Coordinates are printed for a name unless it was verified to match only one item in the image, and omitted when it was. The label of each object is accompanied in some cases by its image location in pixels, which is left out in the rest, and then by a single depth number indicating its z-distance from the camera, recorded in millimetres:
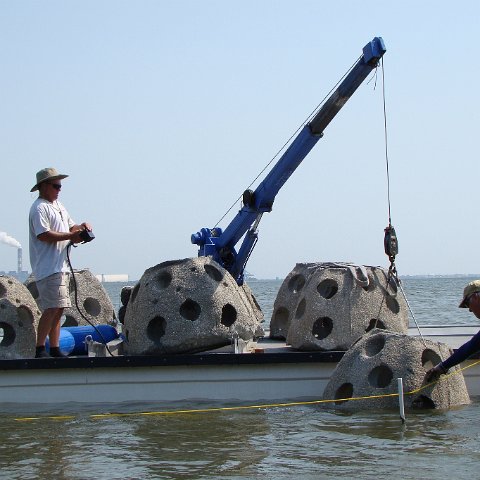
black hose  11477
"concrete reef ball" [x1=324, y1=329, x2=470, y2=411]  10227
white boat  11500
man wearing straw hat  11141
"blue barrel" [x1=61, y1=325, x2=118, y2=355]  12719
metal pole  9523
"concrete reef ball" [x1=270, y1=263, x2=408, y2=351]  12211
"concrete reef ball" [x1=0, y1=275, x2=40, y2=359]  12203
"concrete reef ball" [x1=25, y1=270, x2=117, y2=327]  14445
